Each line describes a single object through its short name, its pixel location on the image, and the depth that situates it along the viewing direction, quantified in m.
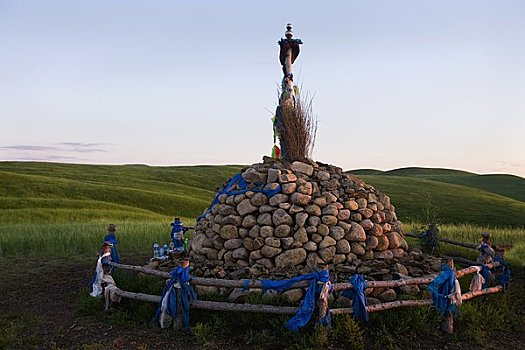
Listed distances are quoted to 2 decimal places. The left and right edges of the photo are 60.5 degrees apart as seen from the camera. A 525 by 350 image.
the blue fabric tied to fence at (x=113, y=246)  10.40
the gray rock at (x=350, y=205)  8.59
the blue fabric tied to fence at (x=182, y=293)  7.05
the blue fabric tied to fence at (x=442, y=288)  7.12
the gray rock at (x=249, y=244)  8.23
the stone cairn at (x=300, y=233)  7.95
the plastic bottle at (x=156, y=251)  10.27
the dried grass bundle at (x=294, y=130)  9.44
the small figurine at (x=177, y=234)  11.23
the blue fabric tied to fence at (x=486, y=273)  8.56
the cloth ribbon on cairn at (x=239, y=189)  8.61
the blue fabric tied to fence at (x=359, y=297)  6.68
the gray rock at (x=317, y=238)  8.09
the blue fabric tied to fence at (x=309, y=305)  6.45
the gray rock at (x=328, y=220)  8.23
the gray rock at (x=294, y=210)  8.27
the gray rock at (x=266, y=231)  8.13
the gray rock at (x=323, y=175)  9.12
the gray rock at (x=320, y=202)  8.44
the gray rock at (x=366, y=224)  8.45
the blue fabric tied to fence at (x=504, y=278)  8.68
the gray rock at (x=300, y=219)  8.14
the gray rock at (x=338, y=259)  8.02
